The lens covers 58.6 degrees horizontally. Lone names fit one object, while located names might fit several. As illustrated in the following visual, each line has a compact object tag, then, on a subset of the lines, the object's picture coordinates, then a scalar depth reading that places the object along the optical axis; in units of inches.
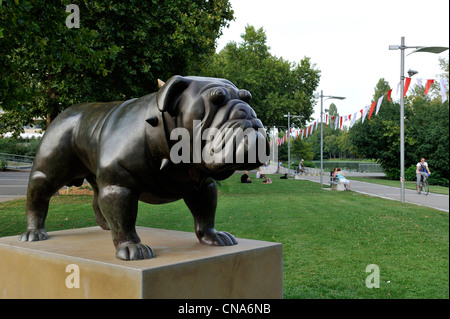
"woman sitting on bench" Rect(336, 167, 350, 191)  840.3
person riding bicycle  698.6
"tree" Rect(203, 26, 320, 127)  1283.2
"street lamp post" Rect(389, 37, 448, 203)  587.8
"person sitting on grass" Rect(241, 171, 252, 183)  1027.7
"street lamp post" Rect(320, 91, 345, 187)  1046.4
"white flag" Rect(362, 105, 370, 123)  783.7
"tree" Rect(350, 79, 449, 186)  1310.7
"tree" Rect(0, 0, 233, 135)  503.8
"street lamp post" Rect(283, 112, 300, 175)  1275.6
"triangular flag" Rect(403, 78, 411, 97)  589.7
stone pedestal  97.9
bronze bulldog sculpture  94.7
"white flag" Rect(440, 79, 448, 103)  538.3
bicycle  721.0
